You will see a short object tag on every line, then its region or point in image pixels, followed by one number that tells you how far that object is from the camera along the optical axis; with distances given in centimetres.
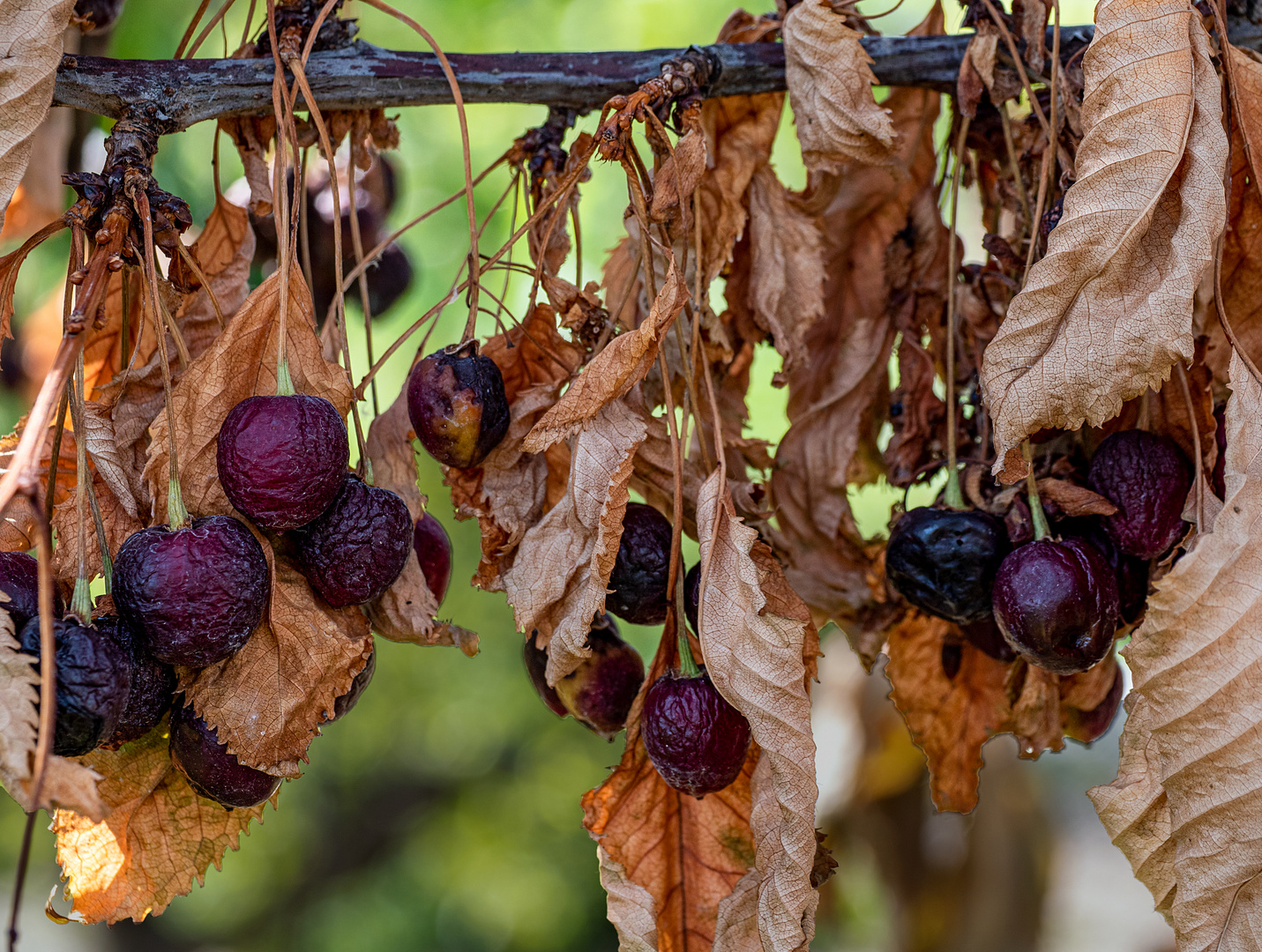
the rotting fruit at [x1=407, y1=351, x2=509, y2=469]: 42
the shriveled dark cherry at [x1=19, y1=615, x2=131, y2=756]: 38
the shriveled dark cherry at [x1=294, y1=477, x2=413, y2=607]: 40
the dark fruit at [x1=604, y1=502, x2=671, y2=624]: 42
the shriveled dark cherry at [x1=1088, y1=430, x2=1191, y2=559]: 42
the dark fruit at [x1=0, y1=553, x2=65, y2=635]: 39
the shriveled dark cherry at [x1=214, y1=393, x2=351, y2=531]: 39
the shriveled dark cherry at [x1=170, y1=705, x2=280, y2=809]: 40
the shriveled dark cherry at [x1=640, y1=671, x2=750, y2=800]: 41
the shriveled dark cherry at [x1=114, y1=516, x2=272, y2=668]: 39
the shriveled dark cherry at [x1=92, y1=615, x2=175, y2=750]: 39
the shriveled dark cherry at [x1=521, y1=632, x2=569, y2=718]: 44
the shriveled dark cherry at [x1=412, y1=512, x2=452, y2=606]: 44
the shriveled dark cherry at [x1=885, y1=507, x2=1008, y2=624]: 43
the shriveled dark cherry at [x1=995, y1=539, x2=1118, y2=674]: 41
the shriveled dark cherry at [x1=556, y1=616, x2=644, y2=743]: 43
